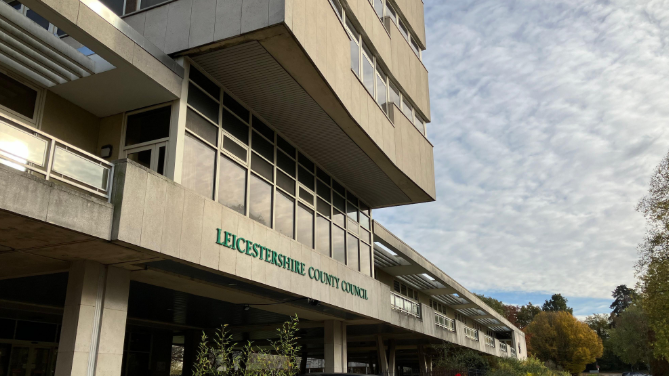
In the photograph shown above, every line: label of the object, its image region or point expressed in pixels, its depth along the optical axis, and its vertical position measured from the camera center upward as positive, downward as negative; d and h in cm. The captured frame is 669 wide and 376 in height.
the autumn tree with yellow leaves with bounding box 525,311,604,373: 7538 +189
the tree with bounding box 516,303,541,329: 12406 +984
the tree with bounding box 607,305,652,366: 6706 +255
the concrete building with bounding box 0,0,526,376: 924 +457
